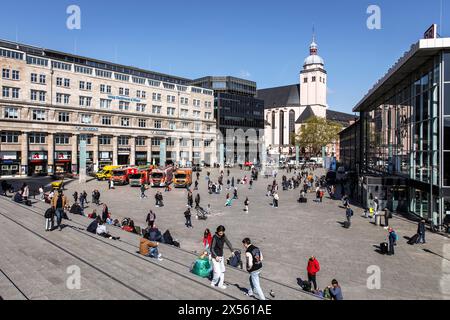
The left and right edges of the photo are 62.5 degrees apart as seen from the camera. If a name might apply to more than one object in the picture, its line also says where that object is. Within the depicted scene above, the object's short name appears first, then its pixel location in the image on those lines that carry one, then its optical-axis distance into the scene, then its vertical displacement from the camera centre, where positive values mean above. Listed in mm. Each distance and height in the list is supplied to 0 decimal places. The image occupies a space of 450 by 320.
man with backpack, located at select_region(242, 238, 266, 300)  9852 -2923
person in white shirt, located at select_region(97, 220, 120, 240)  18109 -3833
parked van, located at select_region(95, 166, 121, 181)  59031 -3074
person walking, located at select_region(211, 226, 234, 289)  10922 -2902
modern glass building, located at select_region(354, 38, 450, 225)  25078 +1706
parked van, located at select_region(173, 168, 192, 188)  49812 -3237
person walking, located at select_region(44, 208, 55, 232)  18266 -3194
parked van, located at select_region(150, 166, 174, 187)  50625 -3165
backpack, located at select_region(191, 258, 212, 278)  12508 -3840
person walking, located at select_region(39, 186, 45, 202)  33162 -3660
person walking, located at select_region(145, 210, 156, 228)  22016 -3770
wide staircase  10828 -3998
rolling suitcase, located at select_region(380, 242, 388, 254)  18002 -4511
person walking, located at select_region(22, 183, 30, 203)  29994 -3112
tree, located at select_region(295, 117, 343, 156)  131125 +7541
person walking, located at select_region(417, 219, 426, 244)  20219 -4224
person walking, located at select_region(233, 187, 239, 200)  39866 -4321
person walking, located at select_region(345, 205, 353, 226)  24688 -3908
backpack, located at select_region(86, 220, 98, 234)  18859 -3727
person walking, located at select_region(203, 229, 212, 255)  15727 -3613
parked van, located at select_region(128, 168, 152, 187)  50516 -3052
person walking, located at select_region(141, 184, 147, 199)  38444 -3927
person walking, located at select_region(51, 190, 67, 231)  19109 -2574
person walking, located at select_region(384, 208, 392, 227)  25391 -4229
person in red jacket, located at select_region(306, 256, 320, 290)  13038 -4043
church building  165875 +22996
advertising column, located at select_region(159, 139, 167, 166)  84562 -28
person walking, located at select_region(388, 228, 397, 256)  17859 -4188
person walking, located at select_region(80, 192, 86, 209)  31119 -3765
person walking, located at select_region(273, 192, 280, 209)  33938 -4125
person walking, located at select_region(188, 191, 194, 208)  31891 -3886
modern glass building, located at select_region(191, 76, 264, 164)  110625 +14437
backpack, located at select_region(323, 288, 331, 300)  11641 -4409
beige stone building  61625 +8093
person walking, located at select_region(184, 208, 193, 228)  23984 -4210
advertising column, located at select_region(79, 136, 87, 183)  56162 -1043
